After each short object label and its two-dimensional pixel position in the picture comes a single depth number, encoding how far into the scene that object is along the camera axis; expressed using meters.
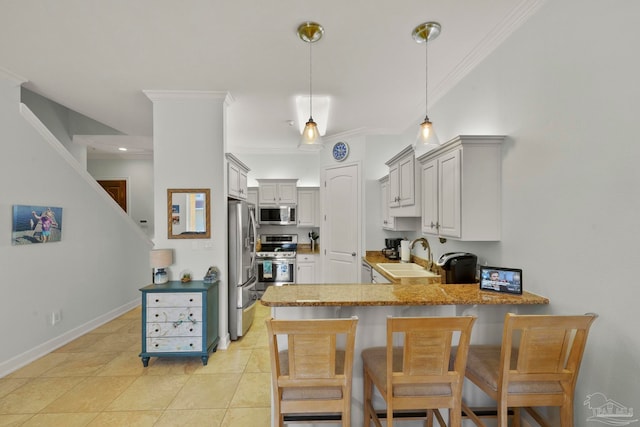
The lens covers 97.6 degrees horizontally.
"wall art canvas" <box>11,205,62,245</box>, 2.71
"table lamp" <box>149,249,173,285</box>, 2.89
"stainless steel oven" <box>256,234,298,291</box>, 5.06
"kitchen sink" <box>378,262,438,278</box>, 2.99
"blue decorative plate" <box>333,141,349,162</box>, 4.61
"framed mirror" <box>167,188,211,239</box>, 3.10
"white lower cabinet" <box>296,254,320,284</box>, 5.14
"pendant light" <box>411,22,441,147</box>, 2.07
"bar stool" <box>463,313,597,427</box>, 1.32
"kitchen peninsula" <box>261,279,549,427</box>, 1.73
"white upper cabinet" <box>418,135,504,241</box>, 2.10
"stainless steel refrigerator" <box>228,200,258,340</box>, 3.31
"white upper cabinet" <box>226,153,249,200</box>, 3.32
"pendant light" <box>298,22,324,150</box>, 2.06
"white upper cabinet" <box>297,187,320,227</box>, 5.36
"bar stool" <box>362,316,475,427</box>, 1.30
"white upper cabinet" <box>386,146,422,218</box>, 3.00
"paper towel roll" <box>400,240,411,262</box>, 3.60
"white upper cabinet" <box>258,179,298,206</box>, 5.30
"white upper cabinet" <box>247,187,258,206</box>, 5.32
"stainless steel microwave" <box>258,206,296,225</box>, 5.36
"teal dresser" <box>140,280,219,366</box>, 2.75
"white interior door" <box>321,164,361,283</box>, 4.42
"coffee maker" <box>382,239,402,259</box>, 3.95
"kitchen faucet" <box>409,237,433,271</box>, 3.12
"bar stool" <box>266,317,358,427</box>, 1.30
